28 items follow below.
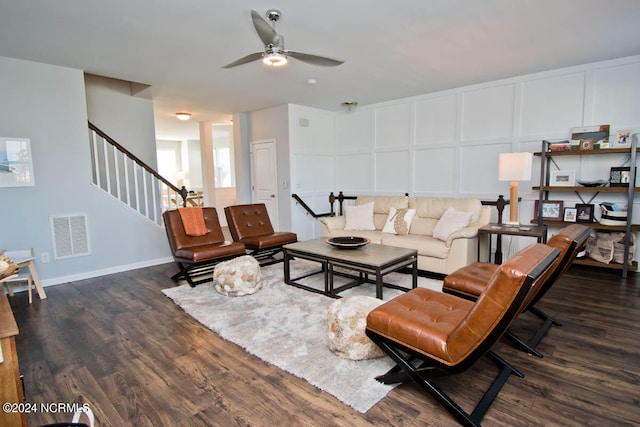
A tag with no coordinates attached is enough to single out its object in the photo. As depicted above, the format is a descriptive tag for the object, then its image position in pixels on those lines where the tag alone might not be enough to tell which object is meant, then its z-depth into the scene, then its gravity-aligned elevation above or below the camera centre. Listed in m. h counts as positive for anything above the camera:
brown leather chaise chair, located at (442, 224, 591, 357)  2.22 -0.77
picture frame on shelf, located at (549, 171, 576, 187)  4.35 -0.04
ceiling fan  2.50 +1.07
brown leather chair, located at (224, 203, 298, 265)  4.62 -0.78
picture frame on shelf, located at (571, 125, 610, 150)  4.06 +0.48
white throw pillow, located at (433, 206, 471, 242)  4.11 -0.57
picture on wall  3.73 +0.24
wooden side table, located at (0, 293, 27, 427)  1.31 -0.78
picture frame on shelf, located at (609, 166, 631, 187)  3.94 -0.02
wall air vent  4.10 -0.66
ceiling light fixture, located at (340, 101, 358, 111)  6.01 +1.36
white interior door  6.46 +0.10
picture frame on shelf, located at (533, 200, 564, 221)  4.38 -0.45
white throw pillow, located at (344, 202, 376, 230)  5.00 -0.59
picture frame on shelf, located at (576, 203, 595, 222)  4.18 -0.47
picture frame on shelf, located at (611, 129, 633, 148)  3.92 +0.42
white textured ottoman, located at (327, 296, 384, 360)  2.22 -1.04
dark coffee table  3.10 -0.80
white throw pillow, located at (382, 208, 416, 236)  4.63 -0.61
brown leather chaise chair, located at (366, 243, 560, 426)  1.47 -0.79
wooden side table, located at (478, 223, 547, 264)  3.62 -0.61
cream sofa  3.88 -0.72
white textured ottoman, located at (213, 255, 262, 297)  3.46 -1.02
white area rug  2.02 -1.22
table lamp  3.83 +0.07
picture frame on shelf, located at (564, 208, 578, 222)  4.29 -0.50
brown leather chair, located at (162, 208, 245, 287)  3.93 -0.83
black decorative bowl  3.55 -0.69
